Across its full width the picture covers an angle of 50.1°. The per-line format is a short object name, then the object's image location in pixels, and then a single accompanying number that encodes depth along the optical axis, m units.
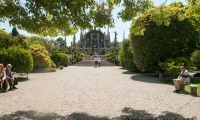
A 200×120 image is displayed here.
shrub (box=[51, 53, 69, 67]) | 32.29
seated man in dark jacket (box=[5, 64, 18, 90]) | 11.39
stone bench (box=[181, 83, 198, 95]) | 10.20
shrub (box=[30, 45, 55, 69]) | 23.34
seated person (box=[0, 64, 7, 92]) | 10.86
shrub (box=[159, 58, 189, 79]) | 15.48
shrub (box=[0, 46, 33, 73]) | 16.23
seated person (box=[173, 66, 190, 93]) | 10.83
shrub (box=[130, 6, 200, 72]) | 17.53
